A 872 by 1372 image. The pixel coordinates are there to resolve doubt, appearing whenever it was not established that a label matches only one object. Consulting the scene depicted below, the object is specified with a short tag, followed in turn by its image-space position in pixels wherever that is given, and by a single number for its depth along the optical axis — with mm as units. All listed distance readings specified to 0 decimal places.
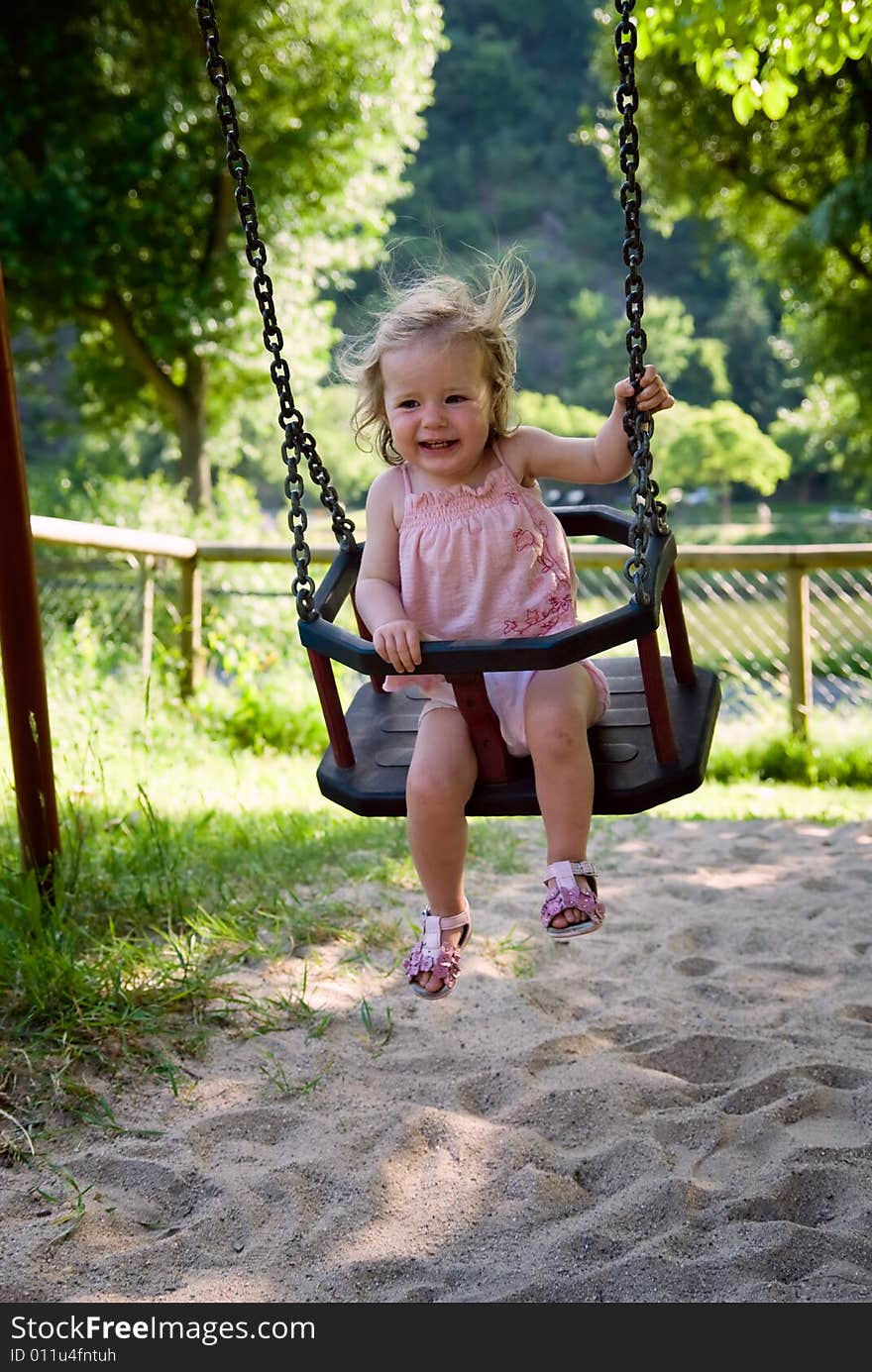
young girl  2186
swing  1951
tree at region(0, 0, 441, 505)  11359
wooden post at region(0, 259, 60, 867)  2898
